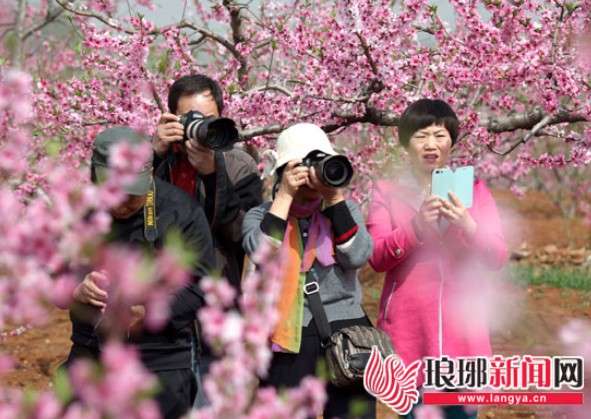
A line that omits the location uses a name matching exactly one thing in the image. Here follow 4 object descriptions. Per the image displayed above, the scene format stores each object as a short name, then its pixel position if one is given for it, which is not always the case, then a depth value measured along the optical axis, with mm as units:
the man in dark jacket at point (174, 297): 4918
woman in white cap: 5301
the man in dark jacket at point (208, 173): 5852
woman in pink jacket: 5555
